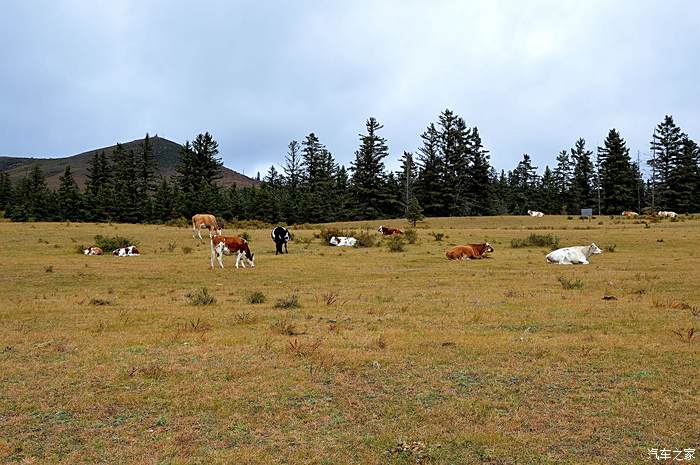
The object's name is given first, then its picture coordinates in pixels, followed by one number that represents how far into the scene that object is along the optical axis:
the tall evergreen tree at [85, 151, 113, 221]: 66.69
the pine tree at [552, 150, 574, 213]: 77.25
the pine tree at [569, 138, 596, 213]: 74.75
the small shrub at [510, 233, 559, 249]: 26.77
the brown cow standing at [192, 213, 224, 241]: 30.80
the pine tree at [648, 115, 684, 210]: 69.56
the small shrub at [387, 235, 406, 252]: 25.19
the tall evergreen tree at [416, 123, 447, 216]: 69.75
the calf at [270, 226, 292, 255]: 23.97
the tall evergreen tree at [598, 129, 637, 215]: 69.06
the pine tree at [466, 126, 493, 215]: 72.94
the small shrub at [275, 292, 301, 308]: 11.44
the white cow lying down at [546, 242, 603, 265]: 19.03
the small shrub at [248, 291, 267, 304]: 12.23
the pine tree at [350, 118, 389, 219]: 71.69
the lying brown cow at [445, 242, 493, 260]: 21.02
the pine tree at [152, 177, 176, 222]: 64.44
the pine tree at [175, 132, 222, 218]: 75.92
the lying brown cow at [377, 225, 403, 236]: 34.09
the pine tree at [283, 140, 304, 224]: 67.88
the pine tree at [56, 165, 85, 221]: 67.31
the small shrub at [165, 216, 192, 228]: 43.04
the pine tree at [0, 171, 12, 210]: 82.33
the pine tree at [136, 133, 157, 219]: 74.69
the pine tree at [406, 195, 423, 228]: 44.76
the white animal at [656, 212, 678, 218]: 47.79
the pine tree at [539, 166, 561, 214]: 78.81
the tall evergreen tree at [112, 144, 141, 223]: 67.12
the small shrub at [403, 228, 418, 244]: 29.31
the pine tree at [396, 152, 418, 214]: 70.81
